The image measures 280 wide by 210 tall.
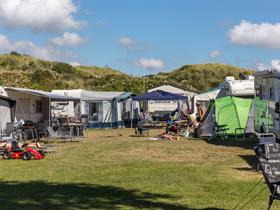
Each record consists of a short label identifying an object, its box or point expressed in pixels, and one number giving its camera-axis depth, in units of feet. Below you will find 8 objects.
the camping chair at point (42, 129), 69.41
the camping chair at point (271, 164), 19.90
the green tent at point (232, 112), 65.87
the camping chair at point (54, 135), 66.03
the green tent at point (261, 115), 52.40
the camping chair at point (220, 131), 64.85
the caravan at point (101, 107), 97.76
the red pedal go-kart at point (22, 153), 45.14
